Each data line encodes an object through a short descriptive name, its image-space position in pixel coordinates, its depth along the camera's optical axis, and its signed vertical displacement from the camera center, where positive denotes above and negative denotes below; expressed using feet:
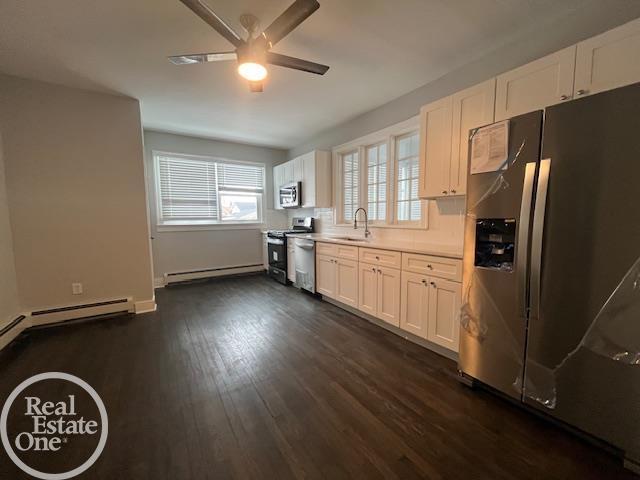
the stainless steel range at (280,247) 15.35 -1.98
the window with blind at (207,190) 15.46 +1.65
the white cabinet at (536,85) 5.50 +2.98
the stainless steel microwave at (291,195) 15.62 +1.28
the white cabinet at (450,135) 6.96 +2.42
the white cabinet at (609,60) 4.70 +2.95
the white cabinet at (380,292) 8.59 -2.77
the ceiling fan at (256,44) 4.93 +3.94
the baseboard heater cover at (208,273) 15.58 -3.70
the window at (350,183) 13.26 +1.66
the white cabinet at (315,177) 14.24 +2.16
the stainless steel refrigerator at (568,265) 4.06 -0.94
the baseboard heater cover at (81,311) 9.68 -3.75
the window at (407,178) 10.26 +1.50
